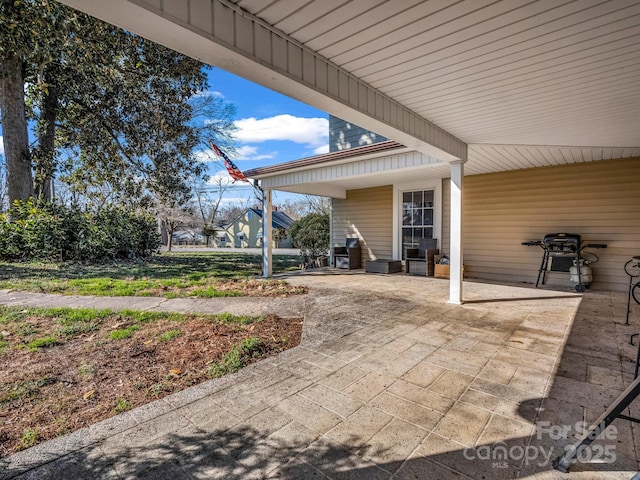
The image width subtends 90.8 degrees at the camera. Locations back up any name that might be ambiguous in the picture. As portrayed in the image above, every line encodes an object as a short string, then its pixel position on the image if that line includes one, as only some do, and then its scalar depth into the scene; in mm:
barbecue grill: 5719
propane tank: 5719
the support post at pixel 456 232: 4656
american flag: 10359
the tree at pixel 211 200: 27133
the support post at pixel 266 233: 7575
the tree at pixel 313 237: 9836
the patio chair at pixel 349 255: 8805
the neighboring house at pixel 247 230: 29250
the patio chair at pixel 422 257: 7379
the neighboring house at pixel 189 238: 34606
